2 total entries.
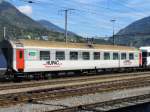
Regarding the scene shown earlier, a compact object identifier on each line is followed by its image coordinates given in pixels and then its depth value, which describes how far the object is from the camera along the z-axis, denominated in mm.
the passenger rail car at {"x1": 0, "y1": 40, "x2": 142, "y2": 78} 21661
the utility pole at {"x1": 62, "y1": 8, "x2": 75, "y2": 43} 43152
